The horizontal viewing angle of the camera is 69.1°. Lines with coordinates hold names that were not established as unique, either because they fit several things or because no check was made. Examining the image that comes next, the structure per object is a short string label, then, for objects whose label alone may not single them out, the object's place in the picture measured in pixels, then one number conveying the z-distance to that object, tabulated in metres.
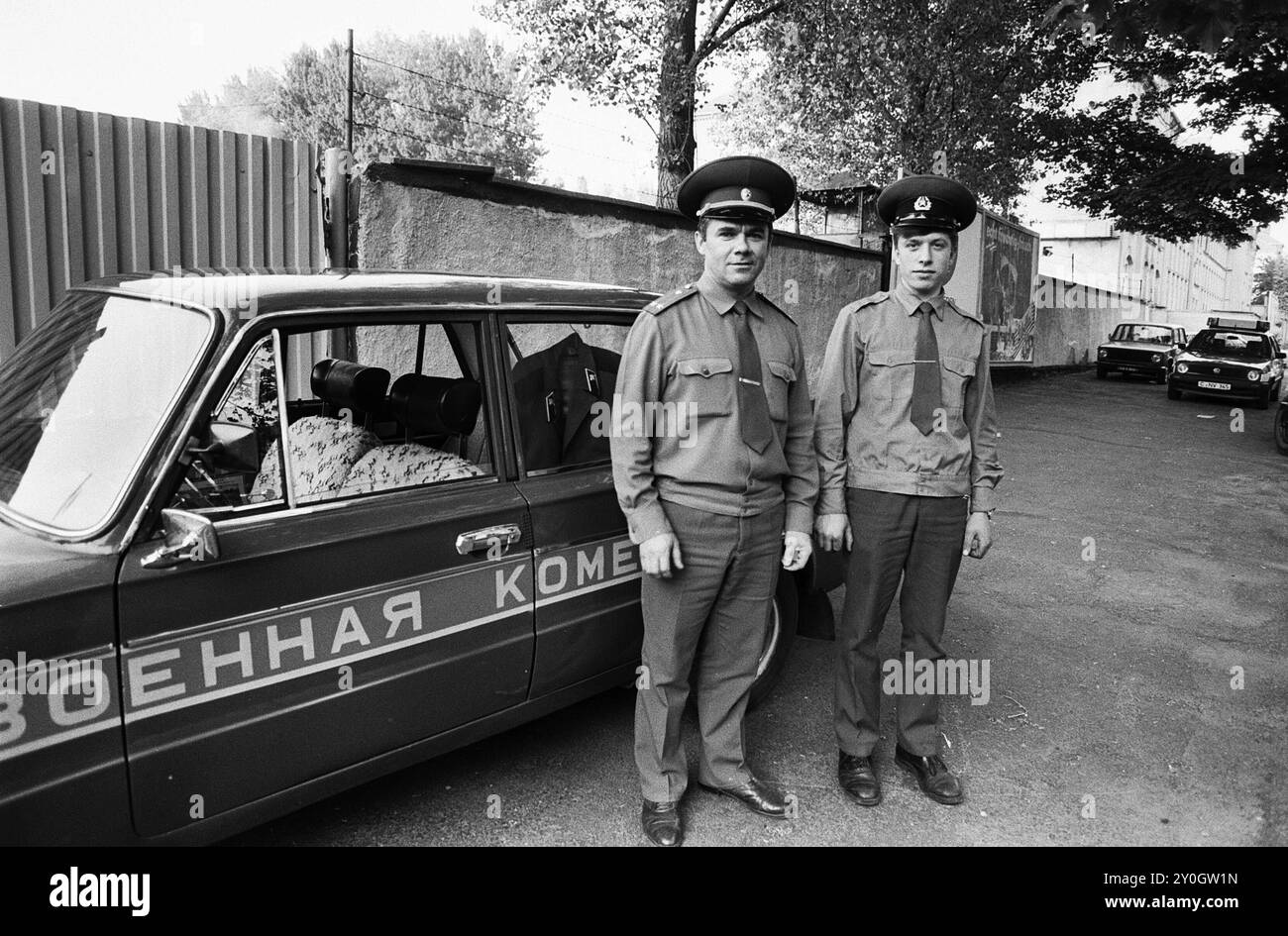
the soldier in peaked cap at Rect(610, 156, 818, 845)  2.91
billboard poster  18.20
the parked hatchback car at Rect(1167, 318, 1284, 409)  18.53
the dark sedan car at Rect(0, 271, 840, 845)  2.17
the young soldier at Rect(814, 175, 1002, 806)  3.22
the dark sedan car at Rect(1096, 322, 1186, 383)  23.47
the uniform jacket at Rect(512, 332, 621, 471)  3.24
